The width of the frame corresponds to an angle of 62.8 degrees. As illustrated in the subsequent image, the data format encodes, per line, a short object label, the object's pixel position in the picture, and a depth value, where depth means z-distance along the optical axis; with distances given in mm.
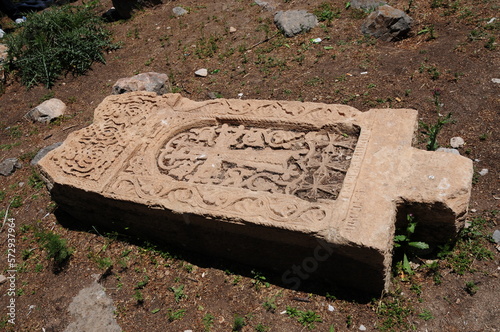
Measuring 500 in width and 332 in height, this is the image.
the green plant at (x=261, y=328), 2826
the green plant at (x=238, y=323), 2812
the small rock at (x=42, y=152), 4840
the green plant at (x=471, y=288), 2768
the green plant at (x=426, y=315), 2691
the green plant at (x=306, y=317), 2807
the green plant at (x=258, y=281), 3098
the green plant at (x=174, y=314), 3027
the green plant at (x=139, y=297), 3158
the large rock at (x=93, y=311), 3088
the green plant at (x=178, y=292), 3162
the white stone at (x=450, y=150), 3717
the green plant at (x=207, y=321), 2922
